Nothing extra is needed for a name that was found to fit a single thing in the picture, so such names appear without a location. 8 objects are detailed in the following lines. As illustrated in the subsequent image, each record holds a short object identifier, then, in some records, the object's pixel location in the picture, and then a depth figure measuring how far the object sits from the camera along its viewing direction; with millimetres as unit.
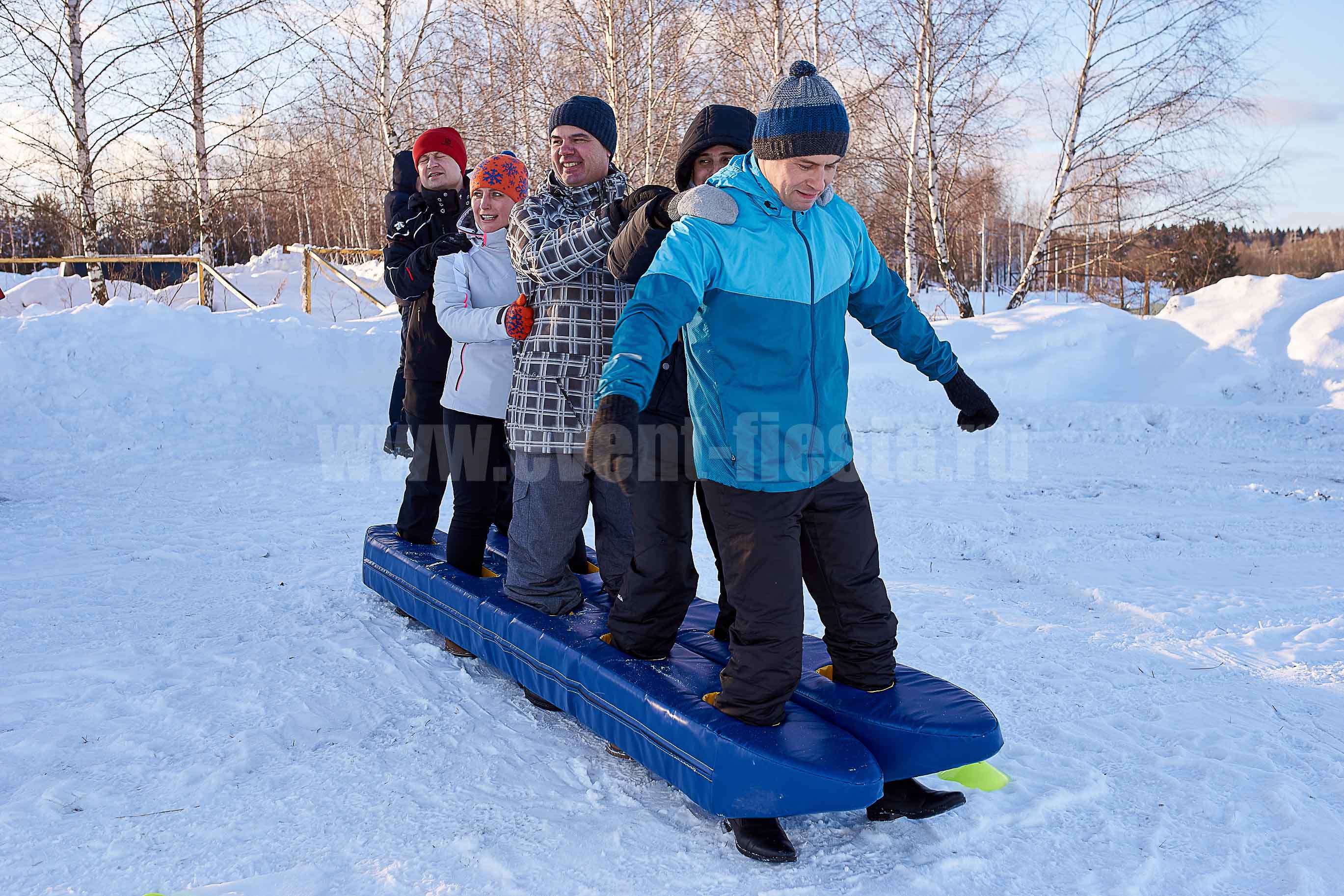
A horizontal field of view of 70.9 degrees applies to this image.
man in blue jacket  2268
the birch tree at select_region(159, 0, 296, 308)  12906
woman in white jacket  3486
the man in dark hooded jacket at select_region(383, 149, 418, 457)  4219
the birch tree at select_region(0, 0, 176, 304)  11914
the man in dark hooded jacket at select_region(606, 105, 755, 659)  2740
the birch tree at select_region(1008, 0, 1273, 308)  12945
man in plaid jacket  3072
